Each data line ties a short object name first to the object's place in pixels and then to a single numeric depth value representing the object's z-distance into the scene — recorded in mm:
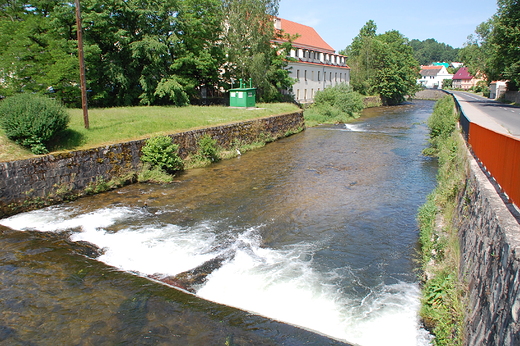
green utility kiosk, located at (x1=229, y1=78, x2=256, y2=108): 29172
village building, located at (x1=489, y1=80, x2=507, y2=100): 47759
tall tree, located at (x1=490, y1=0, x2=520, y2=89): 32438
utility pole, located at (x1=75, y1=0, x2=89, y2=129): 13931
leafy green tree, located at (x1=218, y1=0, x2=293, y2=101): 33844
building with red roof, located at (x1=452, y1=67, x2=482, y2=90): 117412
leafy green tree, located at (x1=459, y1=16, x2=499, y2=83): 41147
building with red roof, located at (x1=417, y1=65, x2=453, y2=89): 139375
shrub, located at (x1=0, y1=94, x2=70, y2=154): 11922
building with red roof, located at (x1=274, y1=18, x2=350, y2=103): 52062
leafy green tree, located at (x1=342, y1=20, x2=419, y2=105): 60125
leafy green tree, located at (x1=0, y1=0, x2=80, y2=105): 19516
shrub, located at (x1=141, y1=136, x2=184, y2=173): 14969
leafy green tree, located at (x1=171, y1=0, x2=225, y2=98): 27875
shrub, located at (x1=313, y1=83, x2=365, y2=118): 39288
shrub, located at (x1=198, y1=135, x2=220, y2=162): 17766
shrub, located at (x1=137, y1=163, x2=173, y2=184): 14469
